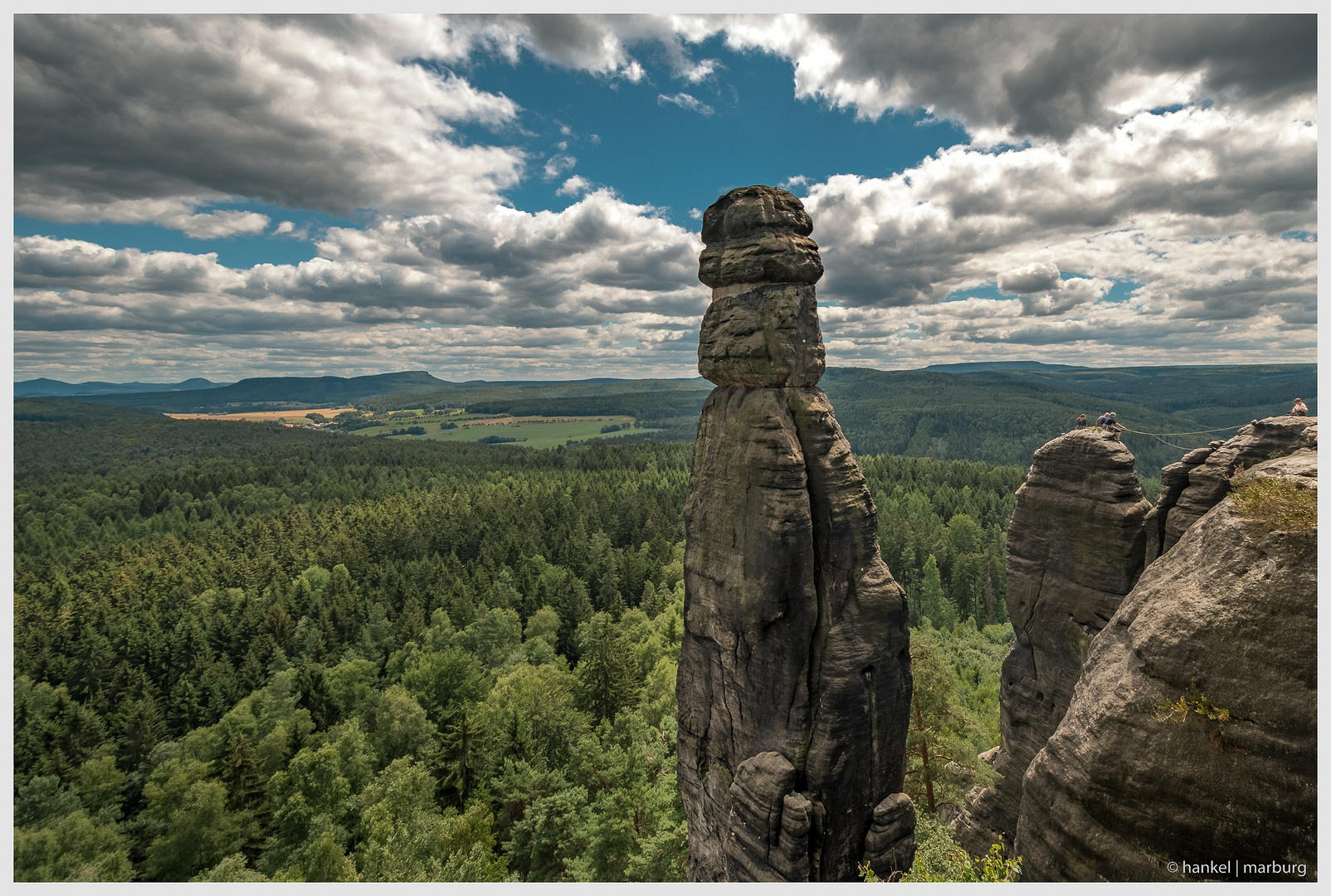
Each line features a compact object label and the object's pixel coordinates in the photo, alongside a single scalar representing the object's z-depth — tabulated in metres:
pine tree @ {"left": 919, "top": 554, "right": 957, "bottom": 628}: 76.38
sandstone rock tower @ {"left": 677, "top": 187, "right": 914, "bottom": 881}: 17.95
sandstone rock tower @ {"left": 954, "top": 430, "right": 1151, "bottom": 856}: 18.83
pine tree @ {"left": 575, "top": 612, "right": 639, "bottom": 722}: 48.22
